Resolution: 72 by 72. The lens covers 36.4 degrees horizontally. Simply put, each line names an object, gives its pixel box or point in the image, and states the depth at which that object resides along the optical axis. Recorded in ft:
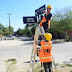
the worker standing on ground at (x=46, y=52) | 12.15
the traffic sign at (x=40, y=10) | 12.41
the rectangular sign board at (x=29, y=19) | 12.74
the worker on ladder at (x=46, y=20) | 12.97
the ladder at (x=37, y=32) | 13.39
